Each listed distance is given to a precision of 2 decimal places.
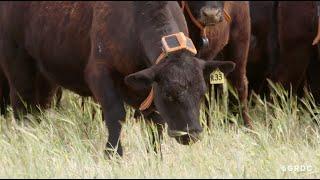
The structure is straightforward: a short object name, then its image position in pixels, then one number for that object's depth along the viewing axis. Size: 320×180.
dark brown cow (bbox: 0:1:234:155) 15.08
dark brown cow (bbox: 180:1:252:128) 17.84
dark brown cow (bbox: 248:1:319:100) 20.39
